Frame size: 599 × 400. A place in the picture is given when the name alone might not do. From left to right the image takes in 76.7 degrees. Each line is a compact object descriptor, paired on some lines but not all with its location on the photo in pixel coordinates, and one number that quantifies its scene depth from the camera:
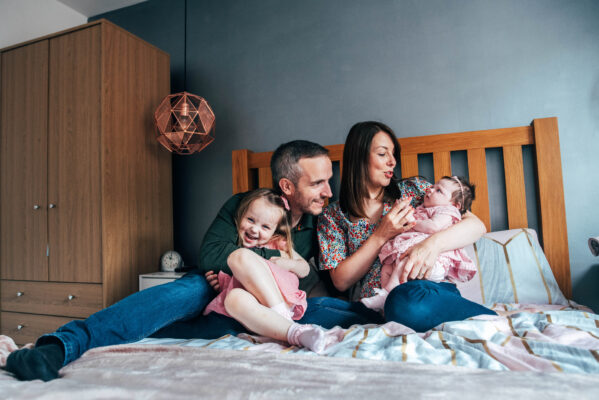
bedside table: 2.09
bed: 0.55
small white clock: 2.29
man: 0.84
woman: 1.27
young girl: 0.94
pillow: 1.42
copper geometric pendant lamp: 2.18
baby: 1.28
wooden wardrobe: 2.13
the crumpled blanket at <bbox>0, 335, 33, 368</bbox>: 0.81
